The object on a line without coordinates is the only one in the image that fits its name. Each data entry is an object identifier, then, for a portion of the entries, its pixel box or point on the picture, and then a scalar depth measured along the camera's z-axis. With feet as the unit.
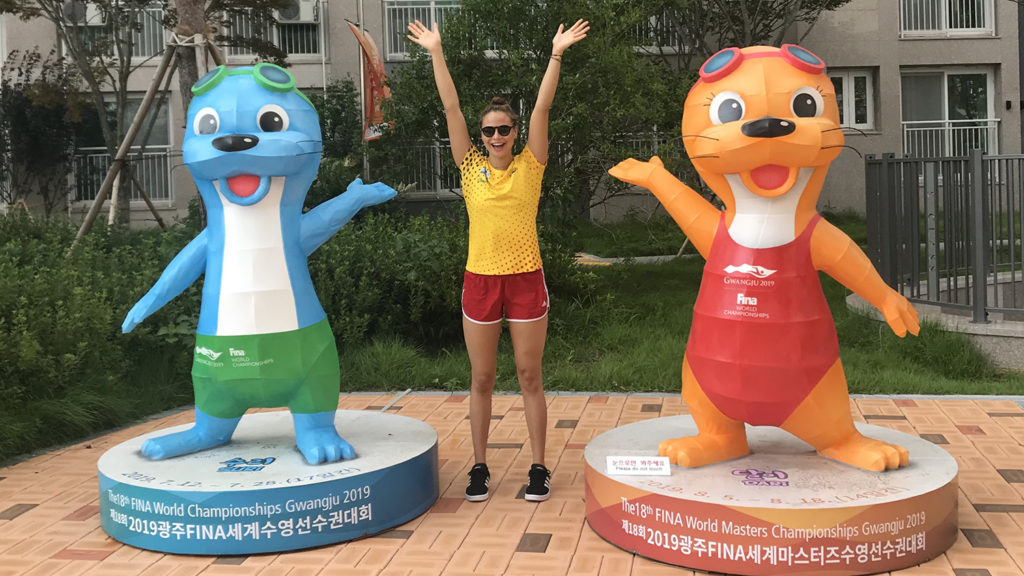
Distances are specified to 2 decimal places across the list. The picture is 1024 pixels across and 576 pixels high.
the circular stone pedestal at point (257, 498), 13.99
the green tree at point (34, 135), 59.00
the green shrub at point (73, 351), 20.63
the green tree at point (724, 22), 52.54
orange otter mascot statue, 13.91
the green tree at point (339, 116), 55.83
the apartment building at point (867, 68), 61.87
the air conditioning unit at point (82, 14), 57.06
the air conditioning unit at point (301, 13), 62.18
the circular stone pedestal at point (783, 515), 12.57
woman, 15.40
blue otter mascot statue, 15.39
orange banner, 44.24
